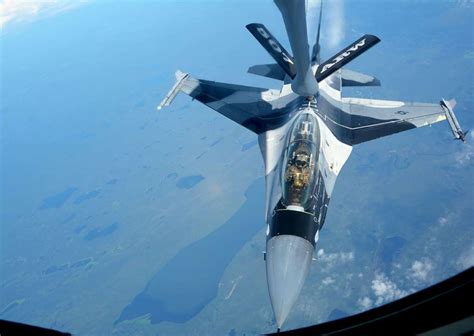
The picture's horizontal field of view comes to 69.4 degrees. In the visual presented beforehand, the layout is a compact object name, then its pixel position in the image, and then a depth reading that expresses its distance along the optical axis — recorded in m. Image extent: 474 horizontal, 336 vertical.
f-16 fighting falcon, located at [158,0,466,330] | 13.52
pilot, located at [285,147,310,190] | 14.80
